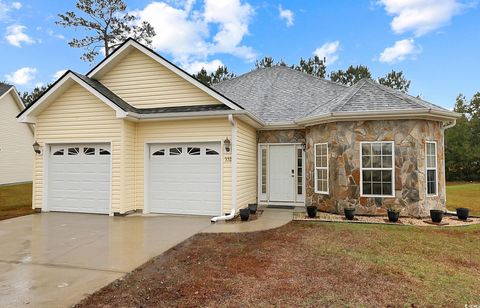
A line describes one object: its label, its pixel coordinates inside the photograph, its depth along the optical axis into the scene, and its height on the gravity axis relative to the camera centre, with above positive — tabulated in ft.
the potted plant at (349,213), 27.20 -4.30
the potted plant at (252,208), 29.36 -4.19
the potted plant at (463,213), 27.34 -4.34
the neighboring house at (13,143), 65.79 +5.33
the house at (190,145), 28.50 +2.16
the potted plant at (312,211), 28.37 -4.31
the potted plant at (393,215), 25.94 -4.26
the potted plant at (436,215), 25.76 -4.27
